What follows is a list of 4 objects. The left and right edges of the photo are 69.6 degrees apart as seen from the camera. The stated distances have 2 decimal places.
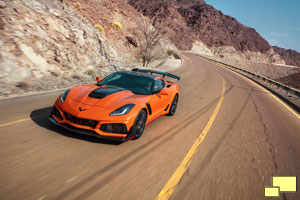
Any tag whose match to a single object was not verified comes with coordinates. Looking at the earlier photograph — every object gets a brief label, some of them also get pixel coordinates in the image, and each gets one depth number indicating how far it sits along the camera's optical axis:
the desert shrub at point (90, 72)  12.49
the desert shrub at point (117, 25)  33.51
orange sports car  3.77
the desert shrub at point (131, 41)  34.24
